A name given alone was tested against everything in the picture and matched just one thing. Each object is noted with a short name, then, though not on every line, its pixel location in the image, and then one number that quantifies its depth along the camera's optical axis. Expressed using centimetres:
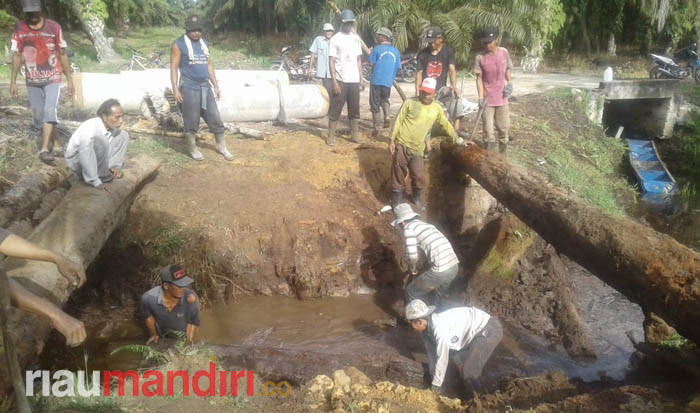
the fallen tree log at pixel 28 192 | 501
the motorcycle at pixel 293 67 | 1641
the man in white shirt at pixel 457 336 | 471
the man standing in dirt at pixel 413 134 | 660
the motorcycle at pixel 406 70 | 1641
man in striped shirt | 561
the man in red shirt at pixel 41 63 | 625
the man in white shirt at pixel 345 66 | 785
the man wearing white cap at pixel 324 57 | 959
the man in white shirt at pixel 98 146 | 517
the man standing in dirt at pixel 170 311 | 490
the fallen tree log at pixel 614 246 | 398
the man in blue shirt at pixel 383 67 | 823
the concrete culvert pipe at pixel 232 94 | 952
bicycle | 1548
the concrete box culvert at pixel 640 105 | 1341
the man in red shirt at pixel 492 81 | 742
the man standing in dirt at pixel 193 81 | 686
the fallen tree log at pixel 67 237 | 342
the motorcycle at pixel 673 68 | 1566
